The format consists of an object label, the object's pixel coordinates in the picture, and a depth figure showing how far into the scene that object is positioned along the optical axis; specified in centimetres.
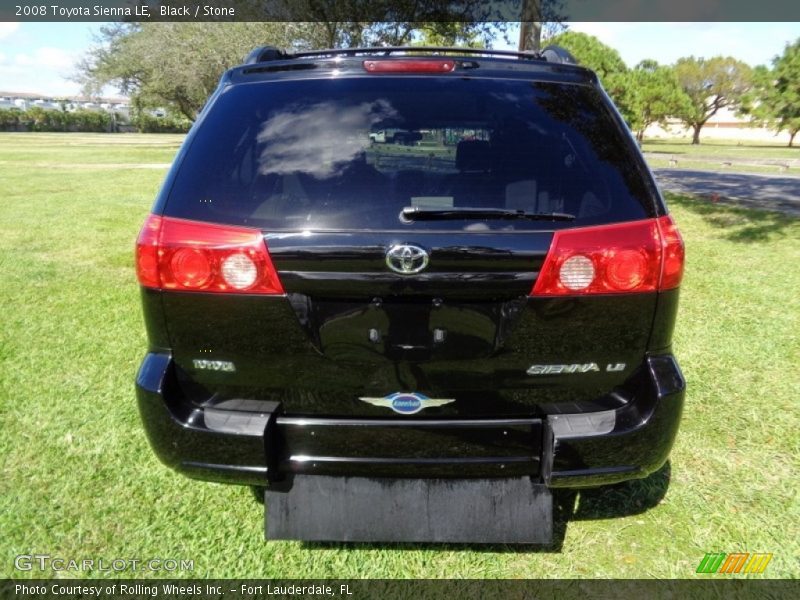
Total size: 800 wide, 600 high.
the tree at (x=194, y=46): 1852
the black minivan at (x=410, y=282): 176
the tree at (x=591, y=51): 4466
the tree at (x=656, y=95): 4841
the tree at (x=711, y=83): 5578
